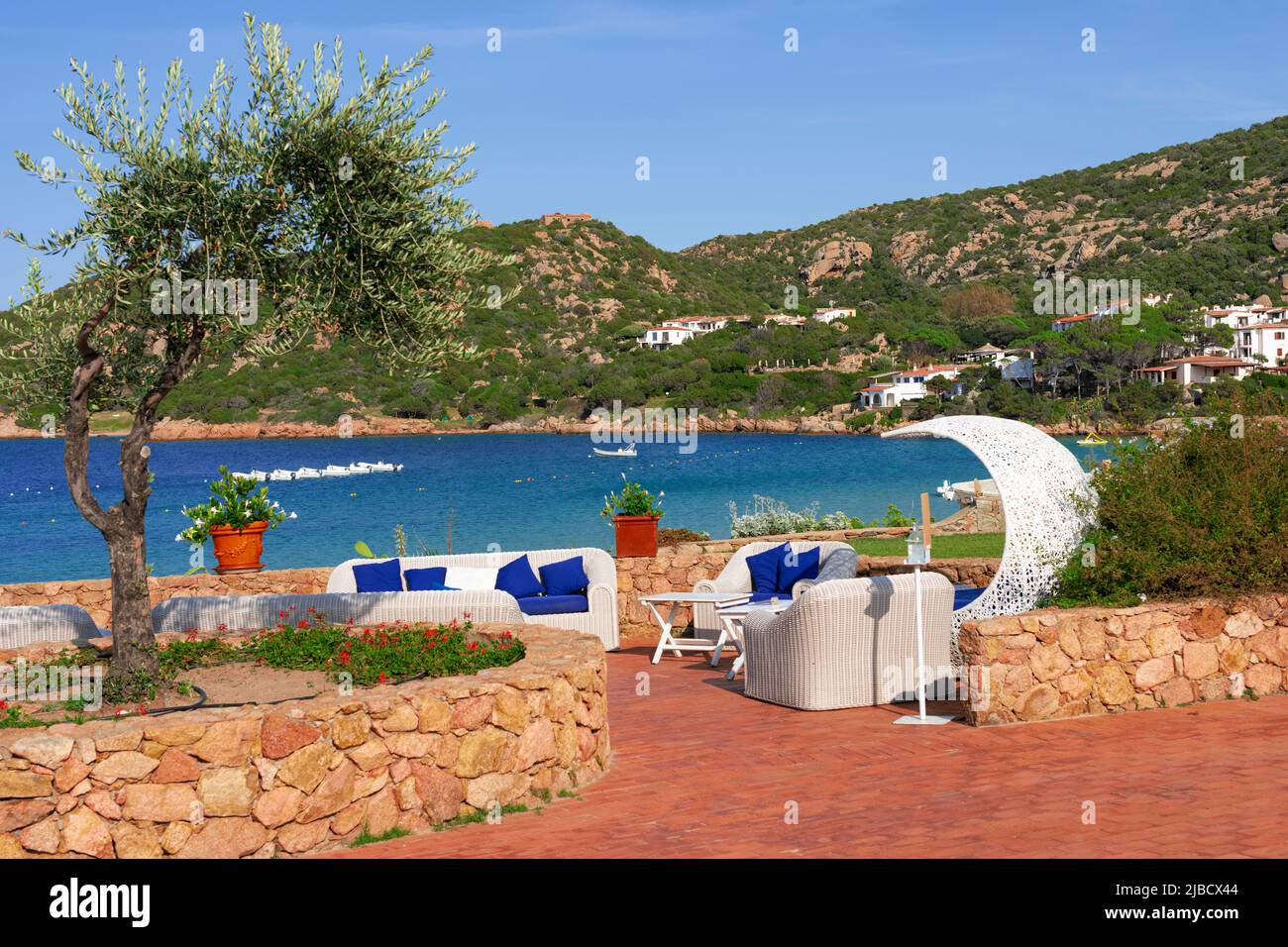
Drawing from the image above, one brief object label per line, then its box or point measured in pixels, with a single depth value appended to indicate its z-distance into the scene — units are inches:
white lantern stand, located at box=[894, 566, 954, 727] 291.3
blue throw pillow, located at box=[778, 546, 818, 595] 420.8
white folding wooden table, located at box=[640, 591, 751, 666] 404.2
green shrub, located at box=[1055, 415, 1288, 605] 313.1
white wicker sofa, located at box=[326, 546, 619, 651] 419.0
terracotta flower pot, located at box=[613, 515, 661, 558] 510.9
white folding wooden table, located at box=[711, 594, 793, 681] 372.5
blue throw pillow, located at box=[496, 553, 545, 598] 434.6
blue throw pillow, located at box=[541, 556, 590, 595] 438.3
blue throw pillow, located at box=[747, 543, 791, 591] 430.3
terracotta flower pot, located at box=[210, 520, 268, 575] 474.3
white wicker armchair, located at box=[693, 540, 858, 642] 436.5
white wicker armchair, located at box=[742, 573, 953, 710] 315.0
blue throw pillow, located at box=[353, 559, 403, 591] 412.2
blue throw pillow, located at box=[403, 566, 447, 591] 423.8
